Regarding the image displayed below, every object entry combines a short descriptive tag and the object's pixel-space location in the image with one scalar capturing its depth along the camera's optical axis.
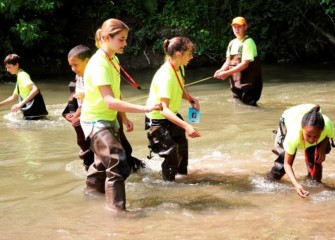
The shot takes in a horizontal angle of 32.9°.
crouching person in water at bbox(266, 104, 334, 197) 4.45
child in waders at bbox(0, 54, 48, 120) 8.41
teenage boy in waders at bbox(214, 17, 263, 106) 8.70
